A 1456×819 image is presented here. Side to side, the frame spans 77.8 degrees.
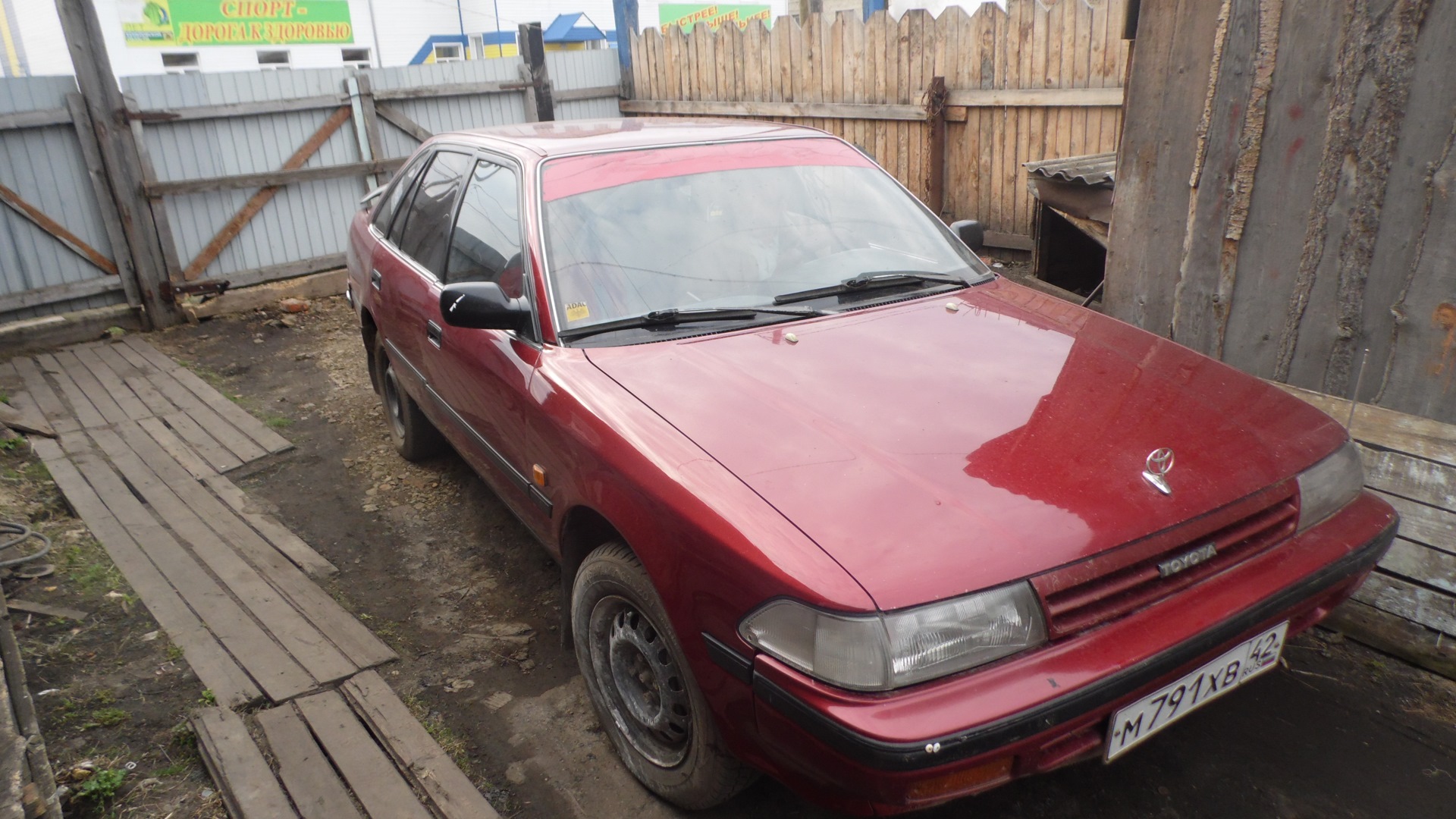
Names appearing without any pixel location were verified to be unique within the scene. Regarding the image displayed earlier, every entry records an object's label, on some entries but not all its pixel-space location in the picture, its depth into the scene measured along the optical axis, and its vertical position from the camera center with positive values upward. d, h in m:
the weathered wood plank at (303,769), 2.51 -1.89
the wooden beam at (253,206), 8.14 -1.11
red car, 1.80 -0.95
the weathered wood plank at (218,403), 5.37 -2.00
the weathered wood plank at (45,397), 5.65 -1.95
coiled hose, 3.87 -1.83
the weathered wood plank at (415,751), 2.49 -1.89
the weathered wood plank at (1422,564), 2.85 -1.63
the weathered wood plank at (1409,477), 2.92 -1.41
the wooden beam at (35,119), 6.88 -0.22
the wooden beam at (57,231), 7.02 -1.07
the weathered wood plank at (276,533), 3.93 -1.98
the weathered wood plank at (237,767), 2.50 -1.88
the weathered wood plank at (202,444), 5.04 -1.99
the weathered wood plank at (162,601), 3.05 -1.91
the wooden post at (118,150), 7.09 -0.51
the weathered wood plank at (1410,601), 2.85 -1.75
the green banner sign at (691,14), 26.97 +1.17
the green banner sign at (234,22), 20.20 +1.23
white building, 20.38 +1.01
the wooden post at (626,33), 11.12 +0.29
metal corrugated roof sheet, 5.05 -0.74
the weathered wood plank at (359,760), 2.50 -1.89
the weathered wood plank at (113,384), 5.90 -1.98
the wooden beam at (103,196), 7.22 -0.85
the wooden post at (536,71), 9.90 -0.08
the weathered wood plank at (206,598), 3.08 -1.92
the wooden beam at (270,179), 7.81 -0.88
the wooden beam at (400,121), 9.09 -0.48
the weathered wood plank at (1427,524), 2.87 -1.52
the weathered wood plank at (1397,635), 2.85 -1.87
